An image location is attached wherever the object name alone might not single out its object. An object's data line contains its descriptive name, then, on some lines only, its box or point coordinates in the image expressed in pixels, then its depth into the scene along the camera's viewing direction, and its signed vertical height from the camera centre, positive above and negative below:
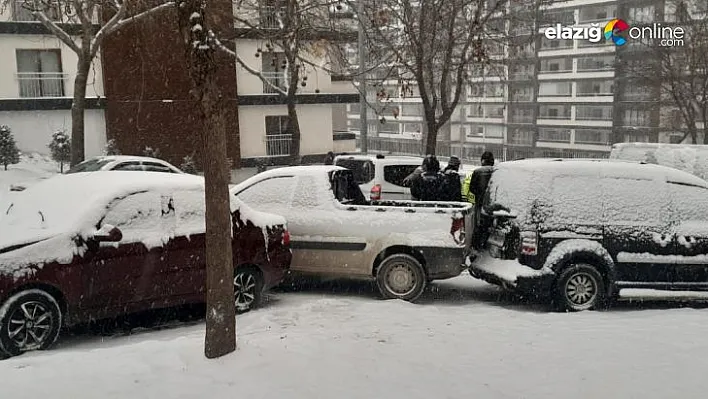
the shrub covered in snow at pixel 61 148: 22.78 -0.33
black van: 7.27 -1.23
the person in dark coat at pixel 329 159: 14.86 -0.59
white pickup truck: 7.69 -1.31
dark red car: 5.58 -1.16
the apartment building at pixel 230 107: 25.19 +1.40
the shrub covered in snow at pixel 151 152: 25.11 -0.58
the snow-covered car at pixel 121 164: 14.14 -0.62
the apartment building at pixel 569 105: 44.67 +2.31
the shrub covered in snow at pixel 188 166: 25.44 -1.19
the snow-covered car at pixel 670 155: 14.85 -0.59
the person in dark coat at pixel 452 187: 10.08 -0.88
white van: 12.64 -0.77
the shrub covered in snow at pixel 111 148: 24.91 -0.40
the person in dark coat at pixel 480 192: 8.06 -0.92
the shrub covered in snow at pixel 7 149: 21.39 -0.32
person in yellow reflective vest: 10.79 -1.09
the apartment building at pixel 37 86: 24.38 +2.21
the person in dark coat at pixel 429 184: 10.05 -0.82
